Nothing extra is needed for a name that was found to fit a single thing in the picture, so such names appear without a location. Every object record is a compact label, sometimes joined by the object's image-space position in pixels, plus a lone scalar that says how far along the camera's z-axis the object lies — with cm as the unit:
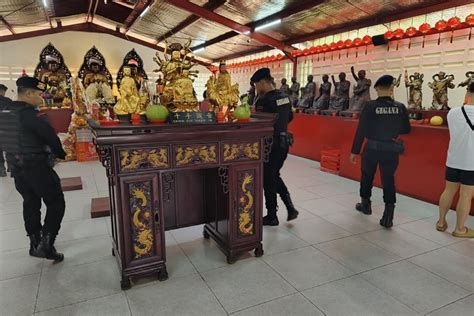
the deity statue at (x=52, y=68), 948
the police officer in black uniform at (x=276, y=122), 282
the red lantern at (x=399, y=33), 443
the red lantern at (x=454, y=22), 372
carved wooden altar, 185
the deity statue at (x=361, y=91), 508
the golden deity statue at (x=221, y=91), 233
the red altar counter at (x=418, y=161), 350
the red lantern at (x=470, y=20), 356
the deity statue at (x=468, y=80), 330
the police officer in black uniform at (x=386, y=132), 290
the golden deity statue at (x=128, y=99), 196
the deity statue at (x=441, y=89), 377
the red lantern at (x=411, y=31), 422
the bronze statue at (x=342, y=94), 548
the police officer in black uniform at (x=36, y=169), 208
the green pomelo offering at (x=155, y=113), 195
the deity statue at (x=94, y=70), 995
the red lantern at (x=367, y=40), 500
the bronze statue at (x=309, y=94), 624
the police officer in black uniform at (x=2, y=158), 448
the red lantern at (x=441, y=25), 384
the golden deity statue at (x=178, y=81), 212
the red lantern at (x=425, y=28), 406
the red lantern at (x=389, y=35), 453
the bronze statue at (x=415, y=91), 412
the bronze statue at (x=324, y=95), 588
